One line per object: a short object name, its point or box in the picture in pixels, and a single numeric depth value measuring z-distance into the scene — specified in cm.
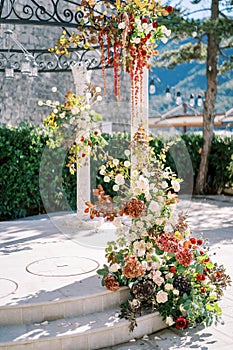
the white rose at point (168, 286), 361
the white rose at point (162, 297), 358
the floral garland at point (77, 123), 583
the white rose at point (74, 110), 580
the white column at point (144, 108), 494
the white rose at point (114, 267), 376
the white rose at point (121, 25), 382
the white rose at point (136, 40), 387
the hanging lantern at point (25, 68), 630
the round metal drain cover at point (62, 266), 431
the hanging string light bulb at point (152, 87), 1191
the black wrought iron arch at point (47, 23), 421
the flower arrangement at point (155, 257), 362
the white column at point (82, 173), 639
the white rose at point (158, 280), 361
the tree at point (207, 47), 959
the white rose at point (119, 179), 377
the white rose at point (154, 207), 370
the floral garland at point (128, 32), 384
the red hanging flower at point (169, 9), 385
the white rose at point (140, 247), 368
